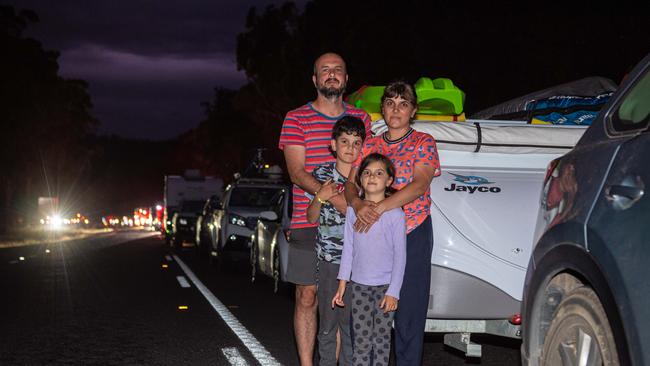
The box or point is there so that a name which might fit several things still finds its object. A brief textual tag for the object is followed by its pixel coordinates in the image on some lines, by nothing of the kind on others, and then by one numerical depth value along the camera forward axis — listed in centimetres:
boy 547
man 573
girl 518
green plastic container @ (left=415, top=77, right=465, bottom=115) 694
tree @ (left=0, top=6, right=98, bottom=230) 5691
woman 534
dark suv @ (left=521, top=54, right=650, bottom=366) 308
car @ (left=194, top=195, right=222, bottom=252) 2073
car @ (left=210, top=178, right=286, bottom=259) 1805
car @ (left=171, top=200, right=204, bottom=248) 3064
